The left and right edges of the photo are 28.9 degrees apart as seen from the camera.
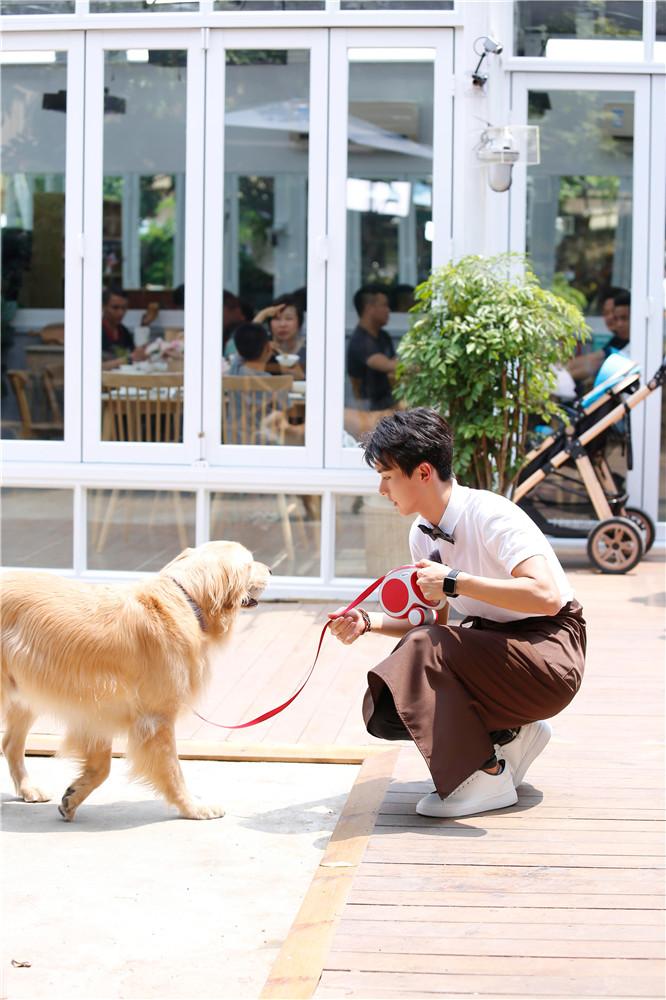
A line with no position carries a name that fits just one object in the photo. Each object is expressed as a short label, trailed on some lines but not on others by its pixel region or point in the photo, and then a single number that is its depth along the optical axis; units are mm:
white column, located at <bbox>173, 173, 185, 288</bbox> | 10773
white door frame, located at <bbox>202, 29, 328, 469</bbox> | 6887
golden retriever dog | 3760
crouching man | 3449
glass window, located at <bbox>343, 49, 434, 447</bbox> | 6840
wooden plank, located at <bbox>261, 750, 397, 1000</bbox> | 2588
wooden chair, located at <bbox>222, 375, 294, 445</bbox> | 7035
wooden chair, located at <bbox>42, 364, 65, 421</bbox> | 7215
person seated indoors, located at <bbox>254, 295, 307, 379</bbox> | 7052
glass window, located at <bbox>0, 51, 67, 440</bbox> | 7203
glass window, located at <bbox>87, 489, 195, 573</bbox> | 7074
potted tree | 6277
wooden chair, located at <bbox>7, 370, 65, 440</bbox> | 7223
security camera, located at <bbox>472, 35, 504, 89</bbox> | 6672
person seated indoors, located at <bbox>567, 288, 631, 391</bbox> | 8414
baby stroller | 7324
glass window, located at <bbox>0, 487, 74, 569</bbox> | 7160
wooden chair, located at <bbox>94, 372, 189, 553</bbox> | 7098
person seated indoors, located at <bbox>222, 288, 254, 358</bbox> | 7090
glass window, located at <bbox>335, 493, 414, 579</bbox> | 6793
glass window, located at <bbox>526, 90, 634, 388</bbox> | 8422
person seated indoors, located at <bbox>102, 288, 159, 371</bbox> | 7172
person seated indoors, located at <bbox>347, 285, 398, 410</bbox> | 7023
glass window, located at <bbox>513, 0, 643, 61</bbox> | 7973
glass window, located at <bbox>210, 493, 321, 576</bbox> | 6965
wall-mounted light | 6695
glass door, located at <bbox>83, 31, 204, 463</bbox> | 6996
